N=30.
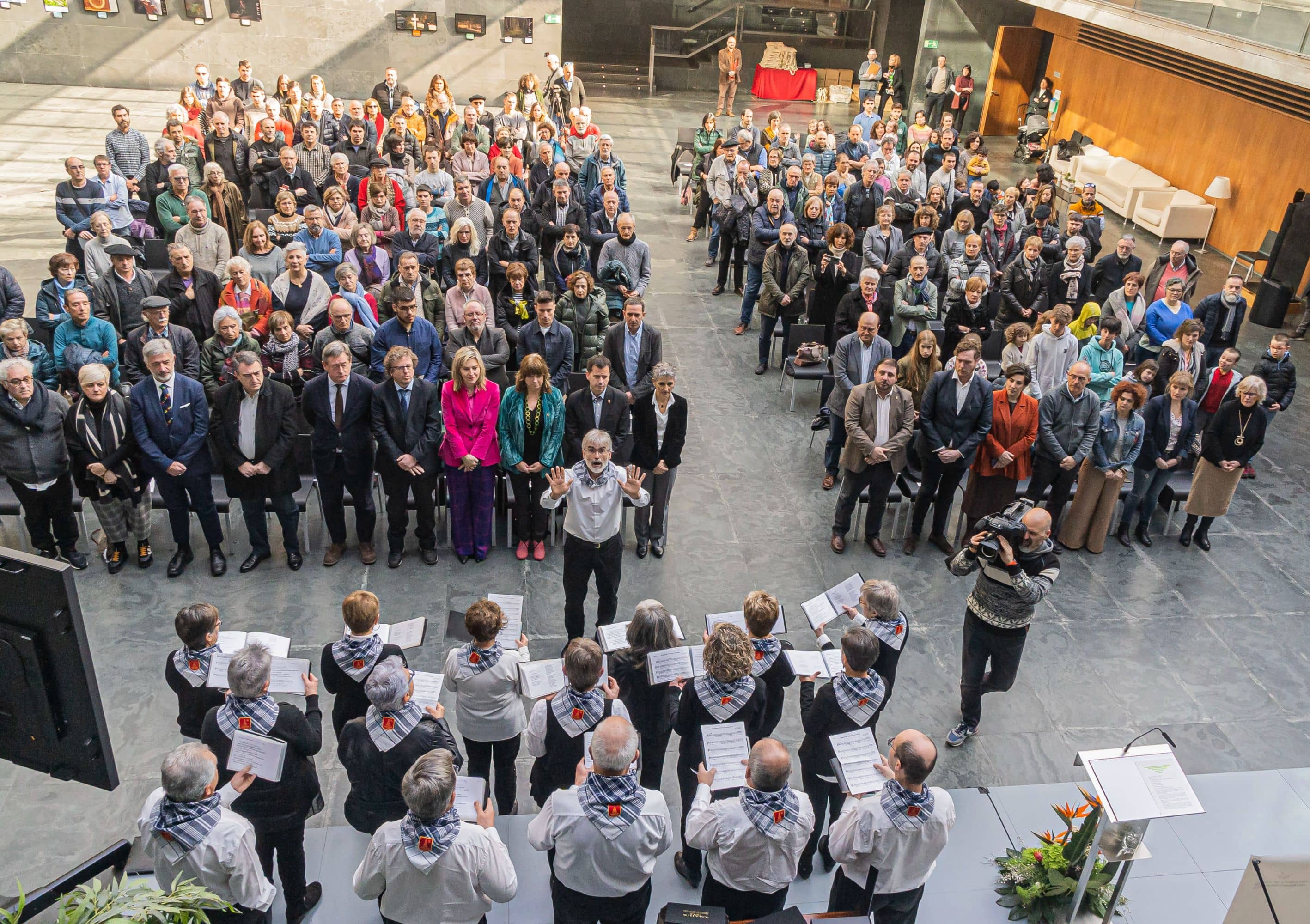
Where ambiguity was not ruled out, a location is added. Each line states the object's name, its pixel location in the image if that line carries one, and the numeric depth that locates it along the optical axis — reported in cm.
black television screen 250
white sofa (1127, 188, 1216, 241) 1627
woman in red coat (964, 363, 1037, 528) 768
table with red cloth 2656
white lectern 411
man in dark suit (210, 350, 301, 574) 696
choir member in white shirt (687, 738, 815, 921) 387
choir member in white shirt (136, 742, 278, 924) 363
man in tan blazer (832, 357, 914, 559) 768
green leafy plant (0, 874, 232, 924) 279
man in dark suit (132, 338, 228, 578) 686
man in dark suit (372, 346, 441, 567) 707
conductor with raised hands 620
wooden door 2330
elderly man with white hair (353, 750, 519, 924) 360
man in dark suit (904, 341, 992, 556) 761
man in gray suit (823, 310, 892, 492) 830
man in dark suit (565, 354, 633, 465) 716
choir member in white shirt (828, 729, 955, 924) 394
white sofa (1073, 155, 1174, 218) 1759
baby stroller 2148
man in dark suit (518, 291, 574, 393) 786
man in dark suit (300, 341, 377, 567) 704
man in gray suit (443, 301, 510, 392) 789
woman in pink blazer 709
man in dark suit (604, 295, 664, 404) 802
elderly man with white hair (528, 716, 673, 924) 385
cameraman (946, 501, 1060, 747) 575
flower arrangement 493
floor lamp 1589
